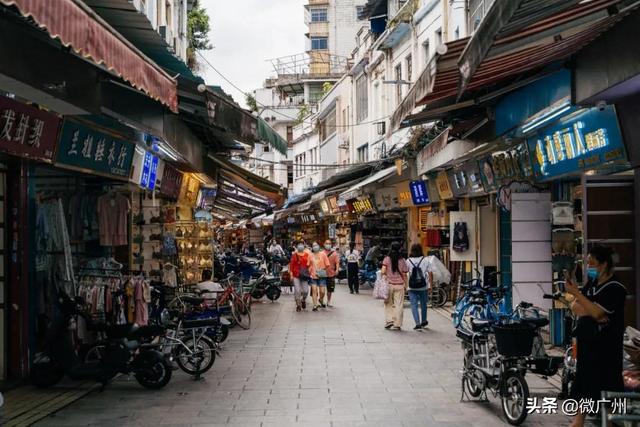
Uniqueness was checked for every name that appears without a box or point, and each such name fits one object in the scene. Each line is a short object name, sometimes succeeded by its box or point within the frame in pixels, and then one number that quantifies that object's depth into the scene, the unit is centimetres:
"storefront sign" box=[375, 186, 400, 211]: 2553
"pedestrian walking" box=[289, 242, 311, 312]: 2083
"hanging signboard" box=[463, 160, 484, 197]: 1675
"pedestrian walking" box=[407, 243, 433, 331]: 1642
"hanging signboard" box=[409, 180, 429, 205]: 2219
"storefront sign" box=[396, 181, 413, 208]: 2383
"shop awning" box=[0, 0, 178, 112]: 456
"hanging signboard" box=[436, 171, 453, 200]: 1997
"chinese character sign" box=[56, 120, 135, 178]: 1002
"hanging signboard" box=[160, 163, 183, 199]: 1641
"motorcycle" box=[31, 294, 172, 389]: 1010
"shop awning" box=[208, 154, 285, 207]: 1917
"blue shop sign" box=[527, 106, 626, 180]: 934
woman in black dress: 711
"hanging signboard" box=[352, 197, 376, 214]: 2686
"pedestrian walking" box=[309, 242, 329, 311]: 2091
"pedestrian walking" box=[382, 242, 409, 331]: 1652
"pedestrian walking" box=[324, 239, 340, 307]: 2223
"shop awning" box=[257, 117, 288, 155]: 1255
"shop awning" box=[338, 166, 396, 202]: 2318
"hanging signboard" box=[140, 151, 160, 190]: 1385
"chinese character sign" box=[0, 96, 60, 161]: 823
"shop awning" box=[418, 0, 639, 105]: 602
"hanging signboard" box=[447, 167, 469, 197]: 1809
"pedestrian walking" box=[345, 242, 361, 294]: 2711
